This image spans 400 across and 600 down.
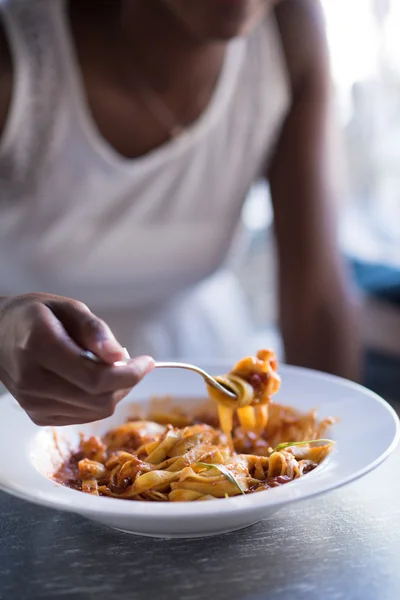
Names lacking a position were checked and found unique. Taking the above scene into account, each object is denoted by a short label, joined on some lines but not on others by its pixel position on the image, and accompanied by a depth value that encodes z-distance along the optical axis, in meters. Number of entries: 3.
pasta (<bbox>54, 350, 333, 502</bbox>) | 0.90
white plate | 0.78
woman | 1.62
